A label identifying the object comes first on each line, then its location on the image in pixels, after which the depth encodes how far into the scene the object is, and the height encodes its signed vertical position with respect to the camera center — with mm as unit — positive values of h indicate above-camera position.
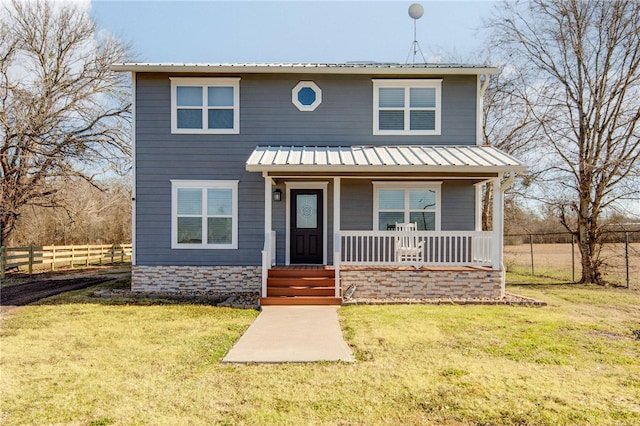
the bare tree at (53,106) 16938 +4968
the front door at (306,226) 11547 -39
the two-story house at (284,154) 11039 +1732
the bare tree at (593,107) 13320 +3939
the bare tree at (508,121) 15742 +4221
